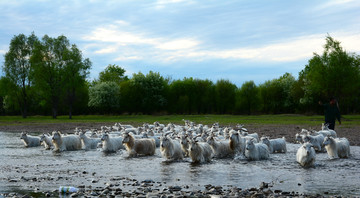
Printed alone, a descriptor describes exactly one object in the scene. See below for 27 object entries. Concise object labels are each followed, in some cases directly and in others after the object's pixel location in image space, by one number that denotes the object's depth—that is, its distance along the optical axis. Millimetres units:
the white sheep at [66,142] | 19828
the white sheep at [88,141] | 20438
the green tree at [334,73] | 50844
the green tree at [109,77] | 104875
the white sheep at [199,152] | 14719
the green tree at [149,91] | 78500
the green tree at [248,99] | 75562
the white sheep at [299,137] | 17575
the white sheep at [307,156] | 13141
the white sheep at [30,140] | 21859
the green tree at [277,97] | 74625
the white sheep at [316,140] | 16756
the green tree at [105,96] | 77188
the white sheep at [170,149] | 15555
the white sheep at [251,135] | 19669
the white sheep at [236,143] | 15898
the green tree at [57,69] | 66688
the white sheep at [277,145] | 17234
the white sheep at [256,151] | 15047
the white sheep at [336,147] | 15156
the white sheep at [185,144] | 16031
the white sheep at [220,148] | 16172
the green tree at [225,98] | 76250
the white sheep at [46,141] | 20881
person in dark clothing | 21219
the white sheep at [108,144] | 18859
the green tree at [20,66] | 70562
